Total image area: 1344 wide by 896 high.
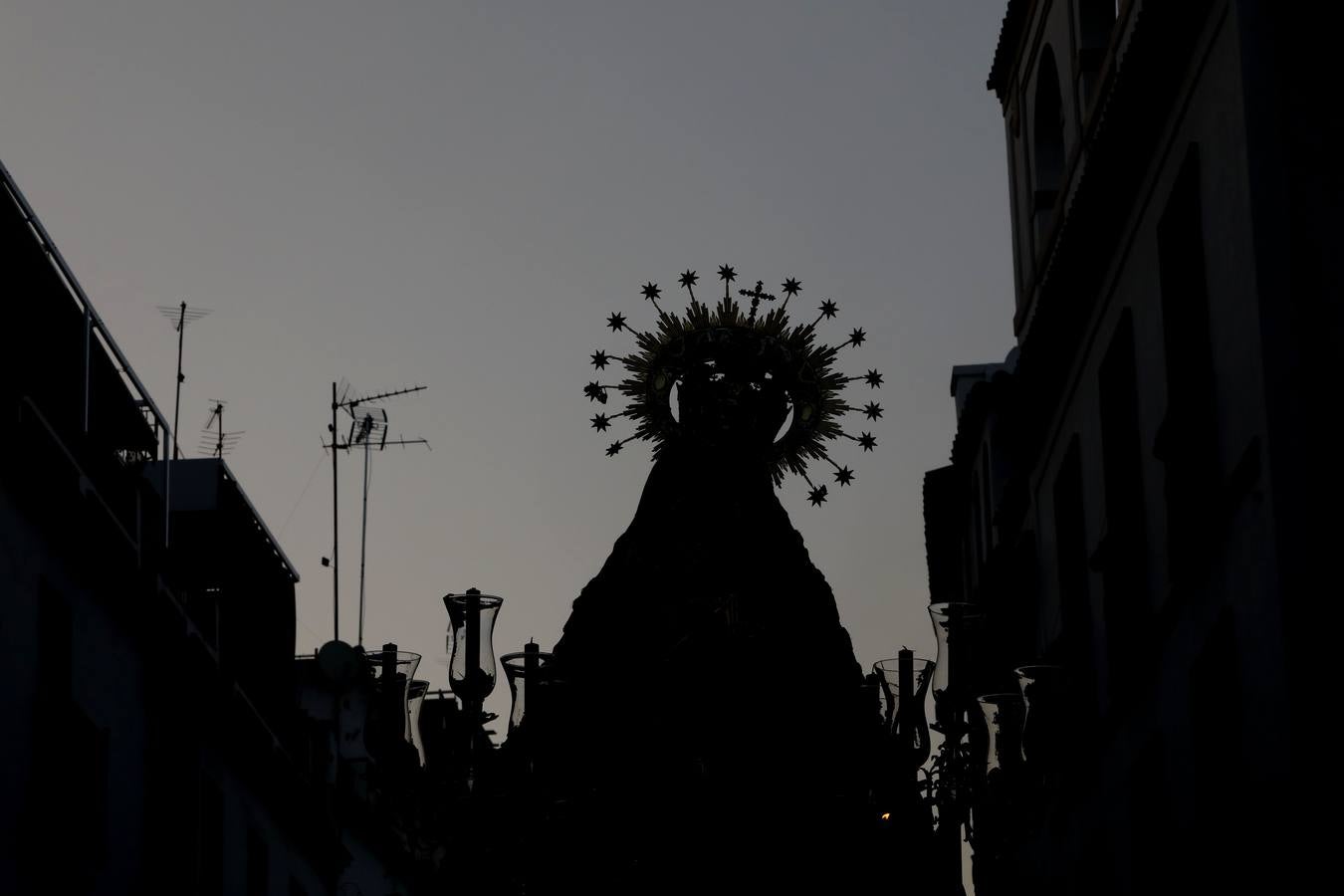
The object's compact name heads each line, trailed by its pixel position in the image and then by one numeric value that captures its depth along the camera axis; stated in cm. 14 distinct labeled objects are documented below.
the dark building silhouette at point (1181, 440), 1463
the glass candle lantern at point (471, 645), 1559
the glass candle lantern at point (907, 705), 1609
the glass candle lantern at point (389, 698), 1573
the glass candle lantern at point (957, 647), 1572
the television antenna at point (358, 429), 4012
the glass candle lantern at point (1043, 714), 1492
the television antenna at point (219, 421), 3684
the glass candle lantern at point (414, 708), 1581
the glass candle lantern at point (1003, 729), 1523
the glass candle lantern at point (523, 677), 1576
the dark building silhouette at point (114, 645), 1822
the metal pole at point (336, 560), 4056
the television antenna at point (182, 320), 3192
